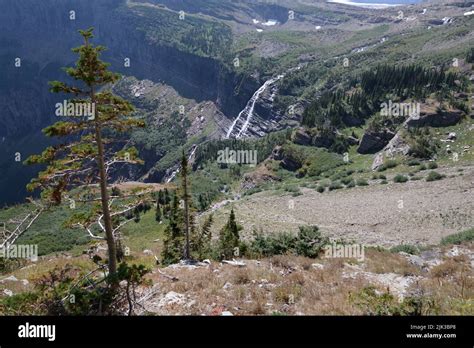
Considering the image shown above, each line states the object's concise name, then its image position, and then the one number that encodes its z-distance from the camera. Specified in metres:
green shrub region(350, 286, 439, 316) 10.68
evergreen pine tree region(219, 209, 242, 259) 26.84
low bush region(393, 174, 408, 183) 56.25
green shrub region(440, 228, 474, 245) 26.51
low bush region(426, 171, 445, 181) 52.62
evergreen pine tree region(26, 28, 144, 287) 13.39
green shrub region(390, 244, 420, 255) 25.56
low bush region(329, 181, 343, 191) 62.62
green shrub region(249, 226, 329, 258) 24.09
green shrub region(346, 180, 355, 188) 61.46
